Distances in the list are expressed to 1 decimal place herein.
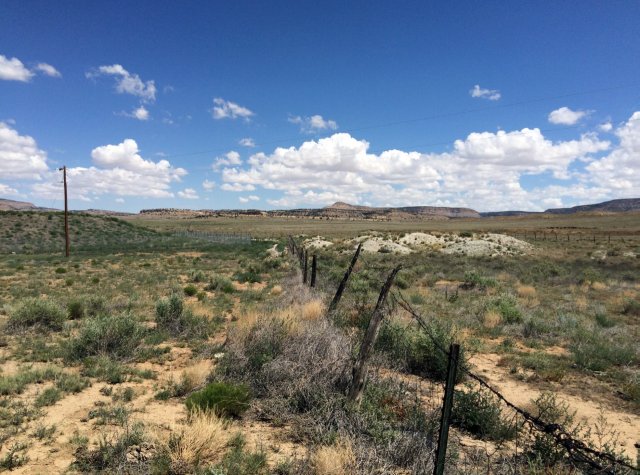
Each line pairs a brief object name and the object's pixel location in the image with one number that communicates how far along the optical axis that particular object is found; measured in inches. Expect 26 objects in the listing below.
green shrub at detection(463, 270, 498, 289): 782.5
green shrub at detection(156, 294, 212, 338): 434.9
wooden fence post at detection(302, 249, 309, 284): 588.1
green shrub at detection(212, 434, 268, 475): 178.9
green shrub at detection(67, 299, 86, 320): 488.1
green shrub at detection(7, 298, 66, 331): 431.5
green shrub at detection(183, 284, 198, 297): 685.3
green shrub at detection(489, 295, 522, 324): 503.8
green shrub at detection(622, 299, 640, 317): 565.8
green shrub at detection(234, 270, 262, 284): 838.2
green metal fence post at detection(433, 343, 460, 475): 151.3
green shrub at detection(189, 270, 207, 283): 852.3
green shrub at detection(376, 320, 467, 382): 323.0
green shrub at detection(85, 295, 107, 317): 516.4
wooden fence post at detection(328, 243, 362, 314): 417.4
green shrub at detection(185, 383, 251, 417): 233.6
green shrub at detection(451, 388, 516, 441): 226.1
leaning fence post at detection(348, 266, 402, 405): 220.4
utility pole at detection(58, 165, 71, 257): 1306.6
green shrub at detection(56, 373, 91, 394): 276.9
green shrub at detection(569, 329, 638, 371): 360.8
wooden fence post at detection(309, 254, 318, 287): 555.8
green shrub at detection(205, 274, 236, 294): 719.7
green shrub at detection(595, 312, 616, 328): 502.2
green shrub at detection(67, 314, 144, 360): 348.8
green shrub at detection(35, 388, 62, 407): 253.6
